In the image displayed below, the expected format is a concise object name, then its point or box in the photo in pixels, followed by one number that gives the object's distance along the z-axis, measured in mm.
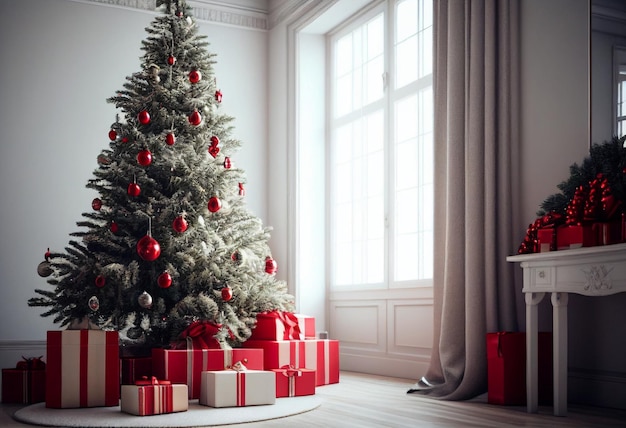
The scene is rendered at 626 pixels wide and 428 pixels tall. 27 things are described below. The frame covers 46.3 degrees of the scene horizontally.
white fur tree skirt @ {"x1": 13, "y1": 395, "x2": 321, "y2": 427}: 3113
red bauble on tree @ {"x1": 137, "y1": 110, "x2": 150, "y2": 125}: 4281
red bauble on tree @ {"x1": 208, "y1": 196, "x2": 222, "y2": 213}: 4250
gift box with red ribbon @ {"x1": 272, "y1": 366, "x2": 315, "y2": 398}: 3961
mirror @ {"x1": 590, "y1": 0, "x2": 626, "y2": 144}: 3410
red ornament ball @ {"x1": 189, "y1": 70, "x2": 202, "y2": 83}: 4527
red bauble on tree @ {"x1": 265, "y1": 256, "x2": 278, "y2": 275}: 4586
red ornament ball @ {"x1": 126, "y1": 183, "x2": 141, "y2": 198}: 4133
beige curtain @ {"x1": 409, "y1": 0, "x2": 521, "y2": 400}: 4012
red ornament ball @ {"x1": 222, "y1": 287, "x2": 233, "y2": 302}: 4207
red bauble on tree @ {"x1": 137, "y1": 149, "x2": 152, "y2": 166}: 4125
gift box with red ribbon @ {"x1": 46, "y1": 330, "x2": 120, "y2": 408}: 3514
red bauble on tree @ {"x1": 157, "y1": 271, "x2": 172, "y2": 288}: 4035
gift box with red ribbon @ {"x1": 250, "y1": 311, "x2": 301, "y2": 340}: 4566
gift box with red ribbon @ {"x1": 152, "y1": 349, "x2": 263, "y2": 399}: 3893
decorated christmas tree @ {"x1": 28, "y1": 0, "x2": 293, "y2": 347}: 4145
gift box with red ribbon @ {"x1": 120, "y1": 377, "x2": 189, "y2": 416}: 3324
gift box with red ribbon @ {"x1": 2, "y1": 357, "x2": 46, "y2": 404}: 3883
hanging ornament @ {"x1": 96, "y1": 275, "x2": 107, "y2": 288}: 4031
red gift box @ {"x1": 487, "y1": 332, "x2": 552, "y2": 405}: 3648
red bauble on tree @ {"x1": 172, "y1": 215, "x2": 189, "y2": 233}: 4066
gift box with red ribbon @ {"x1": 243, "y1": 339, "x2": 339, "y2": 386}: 4543
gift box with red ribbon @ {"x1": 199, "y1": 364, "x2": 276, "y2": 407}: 3553
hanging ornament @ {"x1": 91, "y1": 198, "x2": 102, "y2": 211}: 4293
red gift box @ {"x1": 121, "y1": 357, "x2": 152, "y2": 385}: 4078
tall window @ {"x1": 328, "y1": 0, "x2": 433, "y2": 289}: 5402
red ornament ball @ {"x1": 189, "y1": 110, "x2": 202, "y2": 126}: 4418
